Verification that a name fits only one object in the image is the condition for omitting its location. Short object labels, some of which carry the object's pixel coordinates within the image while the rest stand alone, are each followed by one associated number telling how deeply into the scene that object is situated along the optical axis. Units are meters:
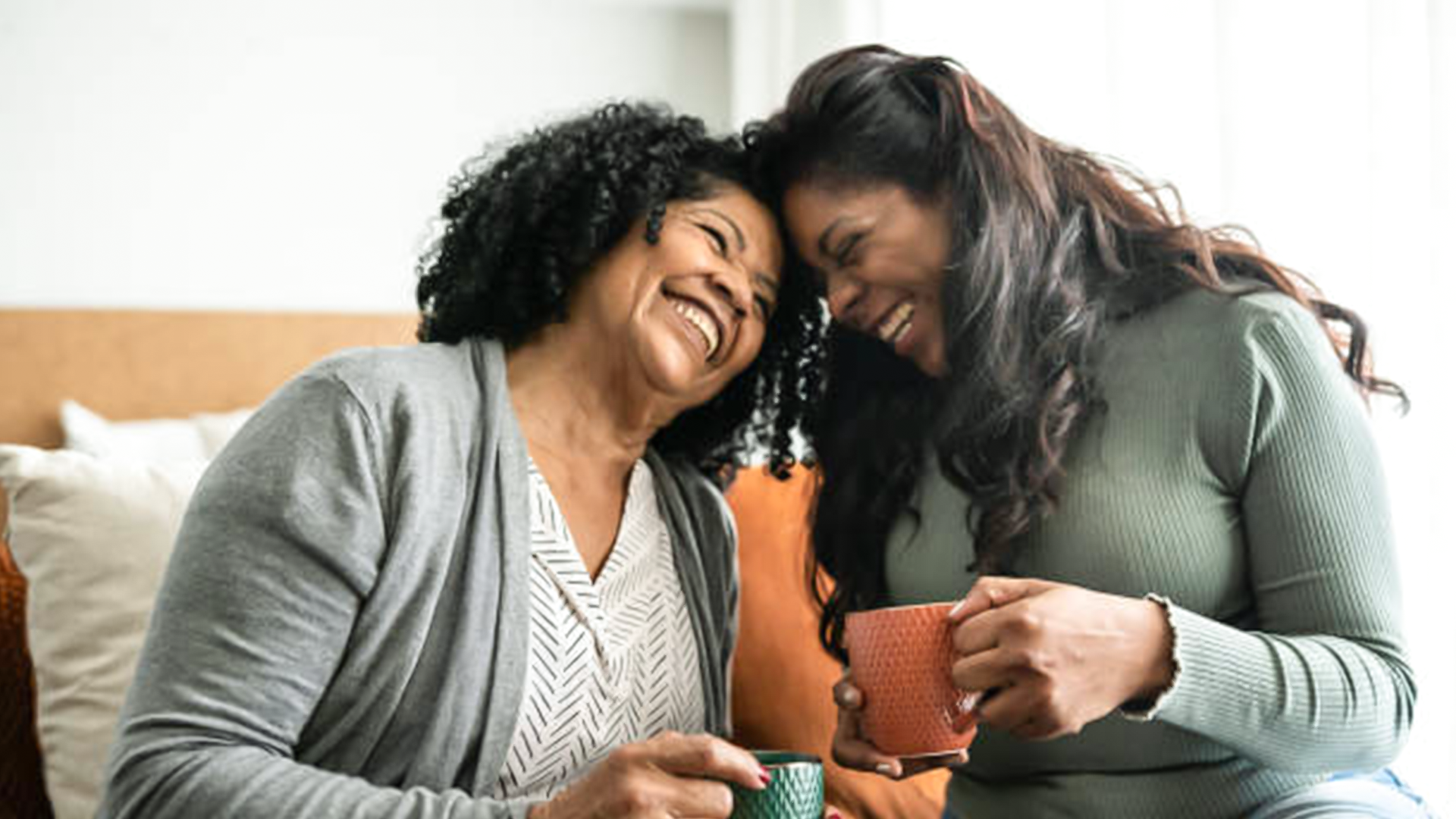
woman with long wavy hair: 0.94
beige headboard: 2.26
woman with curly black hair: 0.98
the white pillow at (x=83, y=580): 1.35
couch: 1.44
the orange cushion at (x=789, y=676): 1.48
